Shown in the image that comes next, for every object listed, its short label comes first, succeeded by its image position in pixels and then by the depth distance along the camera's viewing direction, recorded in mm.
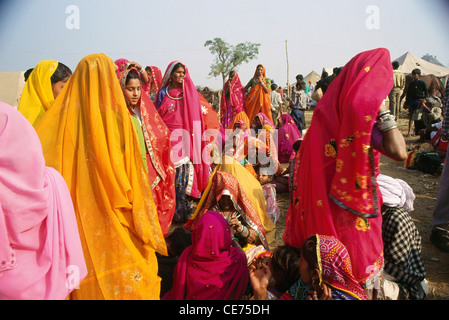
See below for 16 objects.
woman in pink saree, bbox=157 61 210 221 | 4766
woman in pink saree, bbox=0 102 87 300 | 1590
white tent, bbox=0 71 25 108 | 13470
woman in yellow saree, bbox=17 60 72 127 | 2923
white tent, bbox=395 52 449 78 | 21094
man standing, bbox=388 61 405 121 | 11966
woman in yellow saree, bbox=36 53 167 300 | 2277
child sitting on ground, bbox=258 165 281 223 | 4715
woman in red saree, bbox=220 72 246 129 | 9898
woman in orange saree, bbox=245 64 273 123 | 10219
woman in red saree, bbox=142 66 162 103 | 7047
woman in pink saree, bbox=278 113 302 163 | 7520
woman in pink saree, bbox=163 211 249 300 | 2420
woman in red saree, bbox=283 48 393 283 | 1914
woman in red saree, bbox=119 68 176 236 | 3634
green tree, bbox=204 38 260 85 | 20328
